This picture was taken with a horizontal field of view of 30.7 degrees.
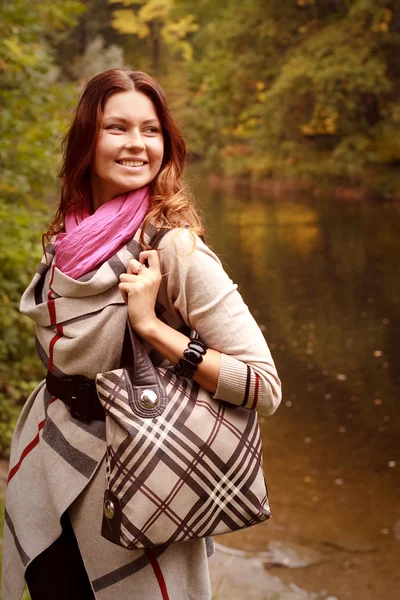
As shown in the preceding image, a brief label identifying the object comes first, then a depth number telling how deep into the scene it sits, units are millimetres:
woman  1473
